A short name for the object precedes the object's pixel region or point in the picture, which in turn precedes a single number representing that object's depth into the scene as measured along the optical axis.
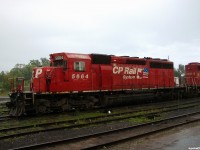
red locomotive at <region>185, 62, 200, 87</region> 32.43
